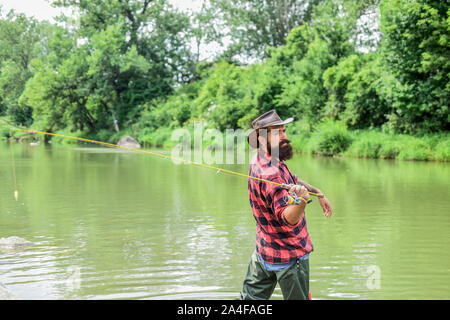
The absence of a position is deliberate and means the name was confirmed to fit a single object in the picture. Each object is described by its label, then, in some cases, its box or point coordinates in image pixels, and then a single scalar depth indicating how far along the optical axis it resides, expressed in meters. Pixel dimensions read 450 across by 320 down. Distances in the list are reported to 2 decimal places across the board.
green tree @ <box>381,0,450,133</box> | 22.44
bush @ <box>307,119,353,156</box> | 28.55
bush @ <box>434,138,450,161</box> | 22.94
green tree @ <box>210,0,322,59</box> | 55.69
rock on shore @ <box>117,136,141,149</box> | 45.69
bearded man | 3.83
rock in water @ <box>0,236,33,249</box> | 7.57
